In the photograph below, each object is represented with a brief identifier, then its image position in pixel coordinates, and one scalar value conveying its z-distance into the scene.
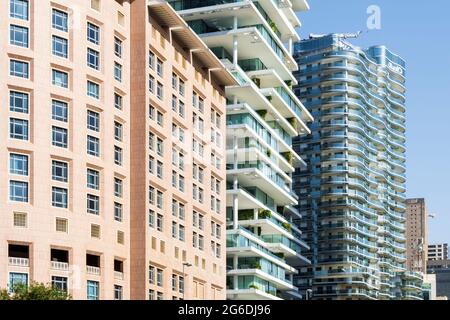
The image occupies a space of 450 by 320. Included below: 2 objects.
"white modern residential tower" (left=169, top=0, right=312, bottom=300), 111.38
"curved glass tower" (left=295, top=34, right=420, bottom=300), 181.00
